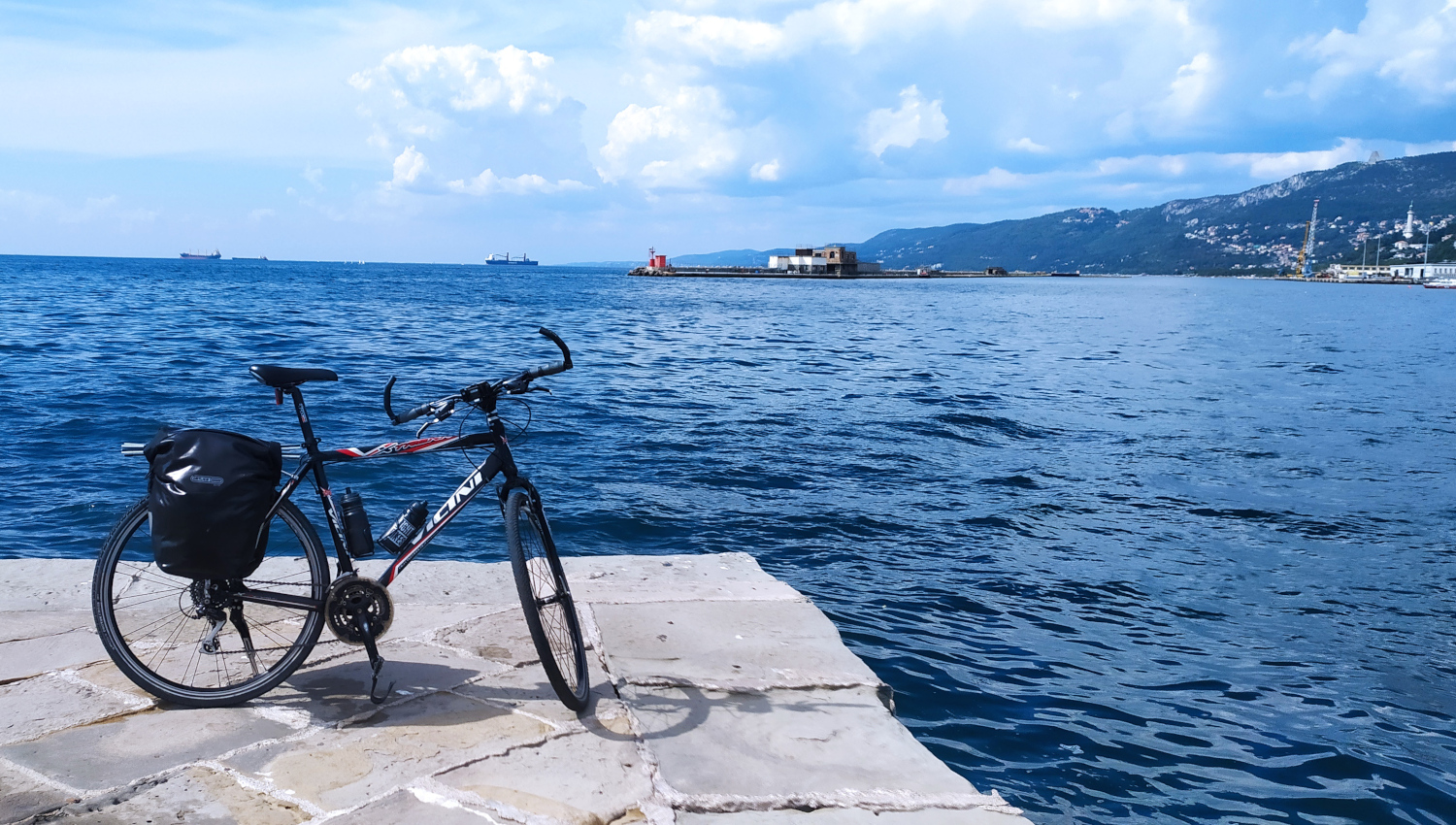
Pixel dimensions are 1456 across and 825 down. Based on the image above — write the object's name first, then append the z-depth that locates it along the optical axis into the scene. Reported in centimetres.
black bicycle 370
